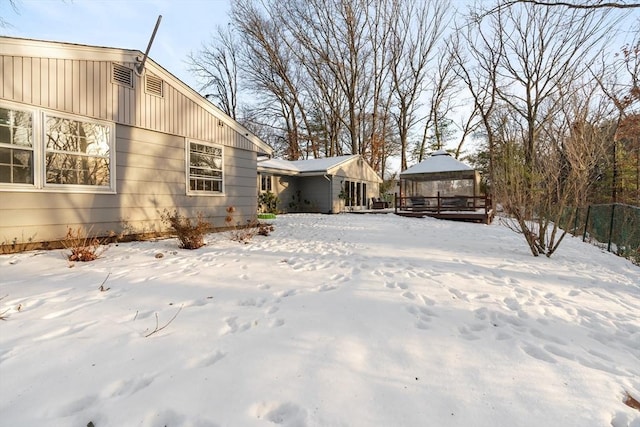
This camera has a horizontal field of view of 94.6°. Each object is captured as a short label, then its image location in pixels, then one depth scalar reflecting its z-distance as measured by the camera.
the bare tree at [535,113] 5.49
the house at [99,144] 4.73
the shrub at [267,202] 14.55
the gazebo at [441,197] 13.55
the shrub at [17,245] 4.59
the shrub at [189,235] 5.60
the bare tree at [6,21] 5.44
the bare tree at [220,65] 25.10
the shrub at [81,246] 4.37
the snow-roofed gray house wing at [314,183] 15.72
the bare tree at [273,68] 20.75
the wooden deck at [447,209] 13.00
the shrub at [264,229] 7.59
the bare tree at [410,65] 21.19
